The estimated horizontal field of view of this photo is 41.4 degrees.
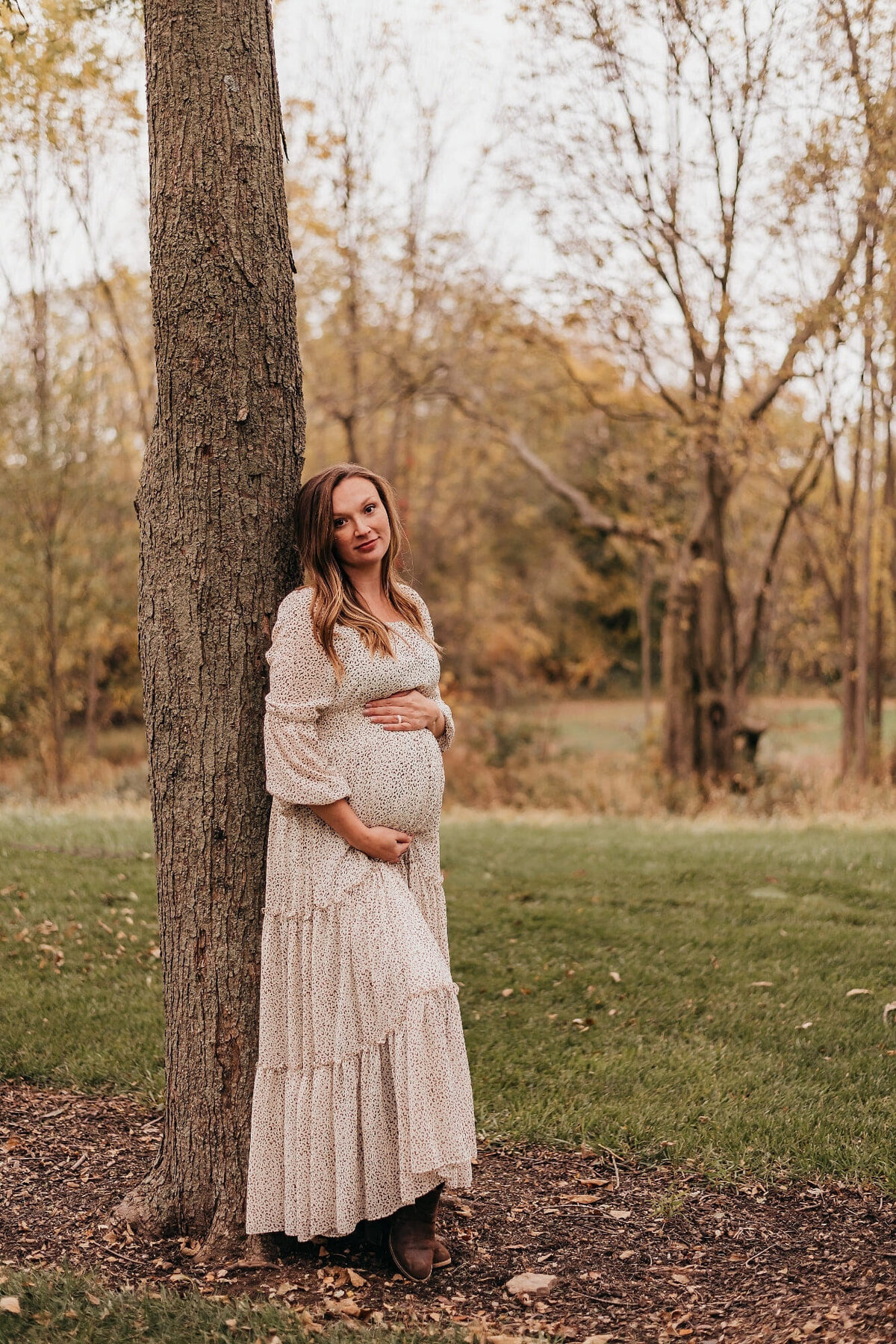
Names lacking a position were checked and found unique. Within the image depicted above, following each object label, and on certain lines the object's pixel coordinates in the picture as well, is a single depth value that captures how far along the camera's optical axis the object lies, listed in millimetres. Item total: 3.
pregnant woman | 2994
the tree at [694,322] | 11555
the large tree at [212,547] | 3232
